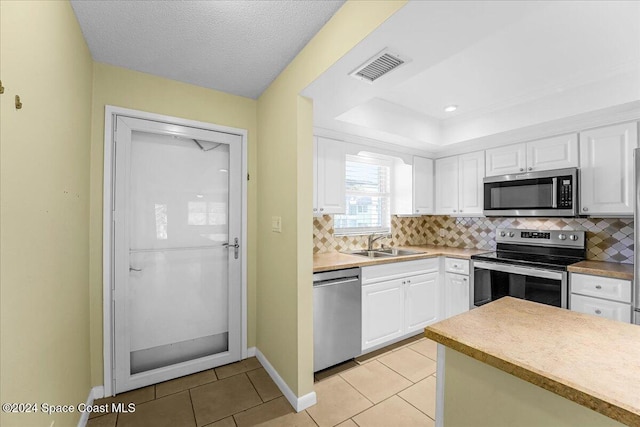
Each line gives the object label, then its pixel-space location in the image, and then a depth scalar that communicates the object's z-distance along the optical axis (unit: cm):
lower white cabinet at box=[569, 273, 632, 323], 208
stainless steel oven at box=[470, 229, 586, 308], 243
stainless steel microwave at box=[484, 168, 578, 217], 253
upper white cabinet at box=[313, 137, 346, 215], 270
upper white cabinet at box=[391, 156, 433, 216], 356
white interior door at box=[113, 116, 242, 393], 215
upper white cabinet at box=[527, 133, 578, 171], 258
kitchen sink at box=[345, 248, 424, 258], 324
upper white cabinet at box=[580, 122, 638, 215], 229
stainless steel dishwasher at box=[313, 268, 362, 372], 228
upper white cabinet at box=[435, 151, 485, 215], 330
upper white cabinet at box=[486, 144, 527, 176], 293
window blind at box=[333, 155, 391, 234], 332
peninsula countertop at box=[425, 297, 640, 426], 67
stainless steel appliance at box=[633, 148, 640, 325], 190
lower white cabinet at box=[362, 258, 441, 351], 261
